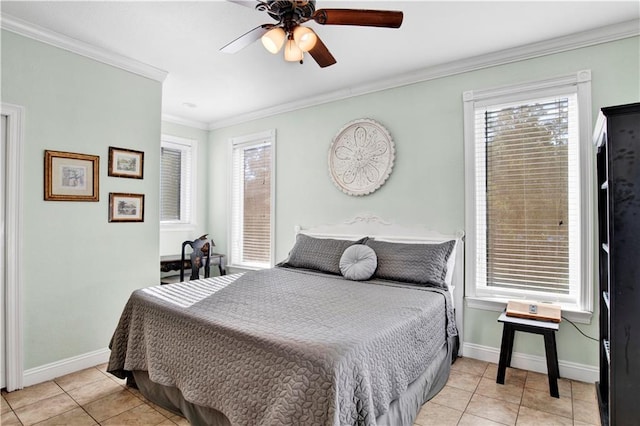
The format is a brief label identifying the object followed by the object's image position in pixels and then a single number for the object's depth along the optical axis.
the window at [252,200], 4.65
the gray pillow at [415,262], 2.82
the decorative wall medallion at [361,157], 3.57
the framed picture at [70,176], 2.74
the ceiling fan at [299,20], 1.75
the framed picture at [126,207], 3.14
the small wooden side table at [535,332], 2.40
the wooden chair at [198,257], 3.94
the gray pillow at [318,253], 3.32
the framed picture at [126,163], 3.13
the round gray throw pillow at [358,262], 3.02
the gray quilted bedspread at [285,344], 1.44
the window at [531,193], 2.66
